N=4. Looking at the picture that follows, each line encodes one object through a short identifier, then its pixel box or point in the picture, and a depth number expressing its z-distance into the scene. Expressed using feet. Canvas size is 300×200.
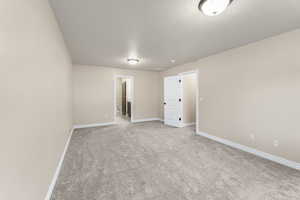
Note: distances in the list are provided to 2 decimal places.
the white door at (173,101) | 15.79
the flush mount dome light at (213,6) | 4.54
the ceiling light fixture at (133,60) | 12.48
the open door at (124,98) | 23.77
